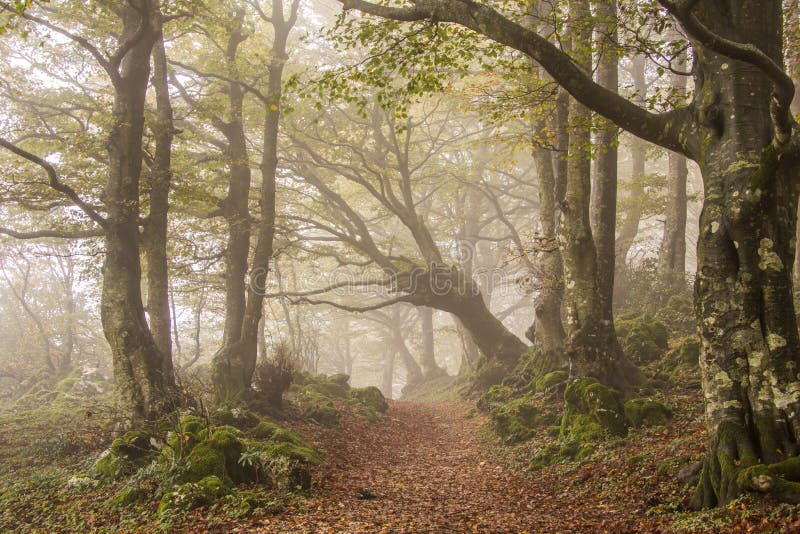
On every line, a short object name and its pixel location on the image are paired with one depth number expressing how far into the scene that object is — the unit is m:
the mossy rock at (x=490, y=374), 17.98
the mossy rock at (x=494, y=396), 14.30
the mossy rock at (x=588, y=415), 8.00
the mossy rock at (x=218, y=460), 6.73
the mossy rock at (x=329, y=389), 16.38
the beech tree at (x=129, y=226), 9.51
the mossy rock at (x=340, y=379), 18.72
